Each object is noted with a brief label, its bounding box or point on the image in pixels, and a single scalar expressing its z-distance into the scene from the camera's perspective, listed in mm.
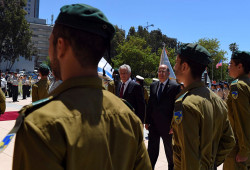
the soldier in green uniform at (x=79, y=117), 983
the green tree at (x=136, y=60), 37562
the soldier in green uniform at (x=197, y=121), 2154
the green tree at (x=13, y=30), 43031
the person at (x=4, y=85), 17834
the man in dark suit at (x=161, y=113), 4820
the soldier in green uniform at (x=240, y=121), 3099
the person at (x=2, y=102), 4355
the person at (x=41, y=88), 5805
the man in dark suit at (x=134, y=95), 5707
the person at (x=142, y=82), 8820
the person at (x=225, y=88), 18866
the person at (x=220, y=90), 18241
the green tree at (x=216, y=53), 58531
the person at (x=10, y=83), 19247
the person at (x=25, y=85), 20184
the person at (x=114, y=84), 6526
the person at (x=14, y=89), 17642
